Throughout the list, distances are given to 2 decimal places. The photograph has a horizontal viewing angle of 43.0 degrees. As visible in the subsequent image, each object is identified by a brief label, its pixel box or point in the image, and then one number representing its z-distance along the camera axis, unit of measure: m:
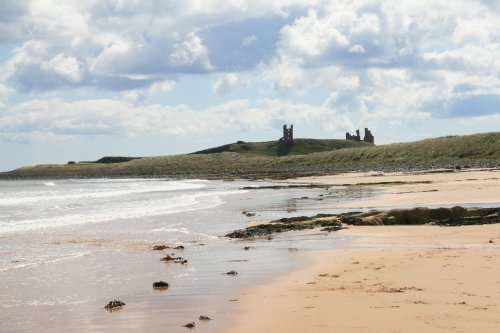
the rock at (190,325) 10.32
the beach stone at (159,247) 20.58
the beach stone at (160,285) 13.92
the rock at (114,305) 11.95
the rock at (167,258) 18.02
